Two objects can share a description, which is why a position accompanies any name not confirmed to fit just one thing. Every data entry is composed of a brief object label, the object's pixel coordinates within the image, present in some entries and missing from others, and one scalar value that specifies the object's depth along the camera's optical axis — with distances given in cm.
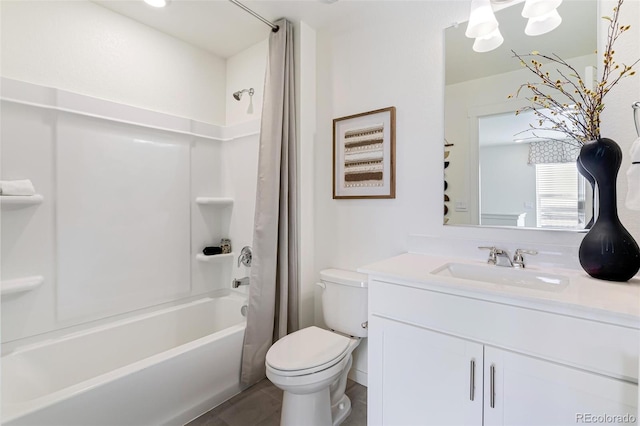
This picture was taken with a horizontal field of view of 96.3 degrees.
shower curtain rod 175
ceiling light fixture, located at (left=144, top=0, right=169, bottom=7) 176
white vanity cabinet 83
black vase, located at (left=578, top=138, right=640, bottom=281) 102
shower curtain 188
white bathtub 121
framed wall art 179
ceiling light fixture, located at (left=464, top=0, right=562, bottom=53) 123
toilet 132
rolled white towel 143
